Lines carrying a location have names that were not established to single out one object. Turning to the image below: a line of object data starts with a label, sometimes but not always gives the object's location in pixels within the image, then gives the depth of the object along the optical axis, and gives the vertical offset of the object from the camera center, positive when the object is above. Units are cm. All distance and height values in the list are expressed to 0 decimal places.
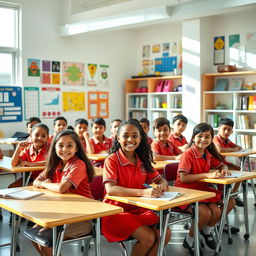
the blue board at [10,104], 702 +14
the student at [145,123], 592 -15
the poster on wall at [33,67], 731 +81
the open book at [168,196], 263 -55
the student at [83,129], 528 -24
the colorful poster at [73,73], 785 +76
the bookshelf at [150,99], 797 +28
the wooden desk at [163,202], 248 -56
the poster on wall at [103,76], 842 +76
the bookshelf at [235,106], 675 +12
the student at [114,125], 557 -17
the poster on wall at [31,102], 730 +19
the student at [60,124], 577 -17
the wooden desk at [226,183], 333 -61
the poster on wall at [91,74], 820 +78
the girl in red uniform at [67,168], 281 -40
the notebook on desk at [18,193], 263 -54
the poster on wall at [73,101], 786 +22
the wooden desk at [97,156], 465 -51
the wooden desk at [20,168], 379 -52
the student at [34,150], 396 -38
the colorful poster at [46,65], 750 +87
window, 713 +120
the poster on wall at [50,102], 754 +19
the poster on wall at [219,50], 721 +111
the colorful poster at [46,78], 752 +64
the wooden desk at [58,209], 216 -55
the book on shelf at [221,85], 704 +49
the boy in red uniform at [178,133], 546 -27
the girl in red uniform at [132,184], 263 -50
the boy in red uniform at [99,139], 529 -35
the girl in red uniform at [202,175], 342 -52
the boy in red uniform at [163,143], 473 -36
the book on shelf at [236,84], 691 +49
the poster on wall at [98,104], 827 +17
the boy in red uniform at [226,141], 523 -37
